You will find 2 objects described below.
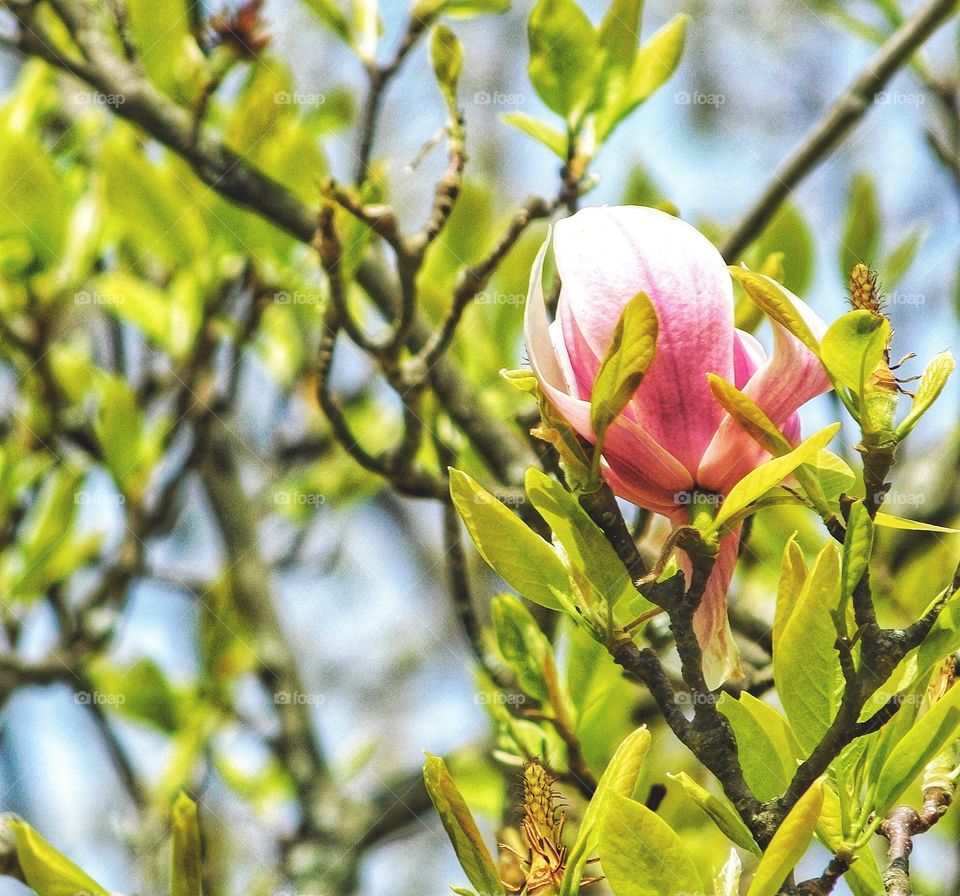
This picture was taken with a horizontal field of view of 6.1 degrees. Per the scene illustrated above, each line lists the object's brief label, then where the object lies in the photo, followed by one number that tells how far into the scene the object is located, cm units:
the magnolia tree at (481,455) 248
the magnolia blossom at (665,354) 248
